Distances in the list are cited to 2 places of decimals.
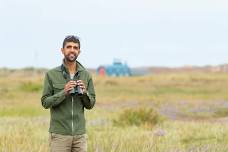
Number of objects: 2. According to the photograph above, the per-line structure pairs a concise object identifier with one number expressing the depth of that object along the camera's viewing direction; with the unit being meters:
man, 7.71
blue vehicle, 118.02
